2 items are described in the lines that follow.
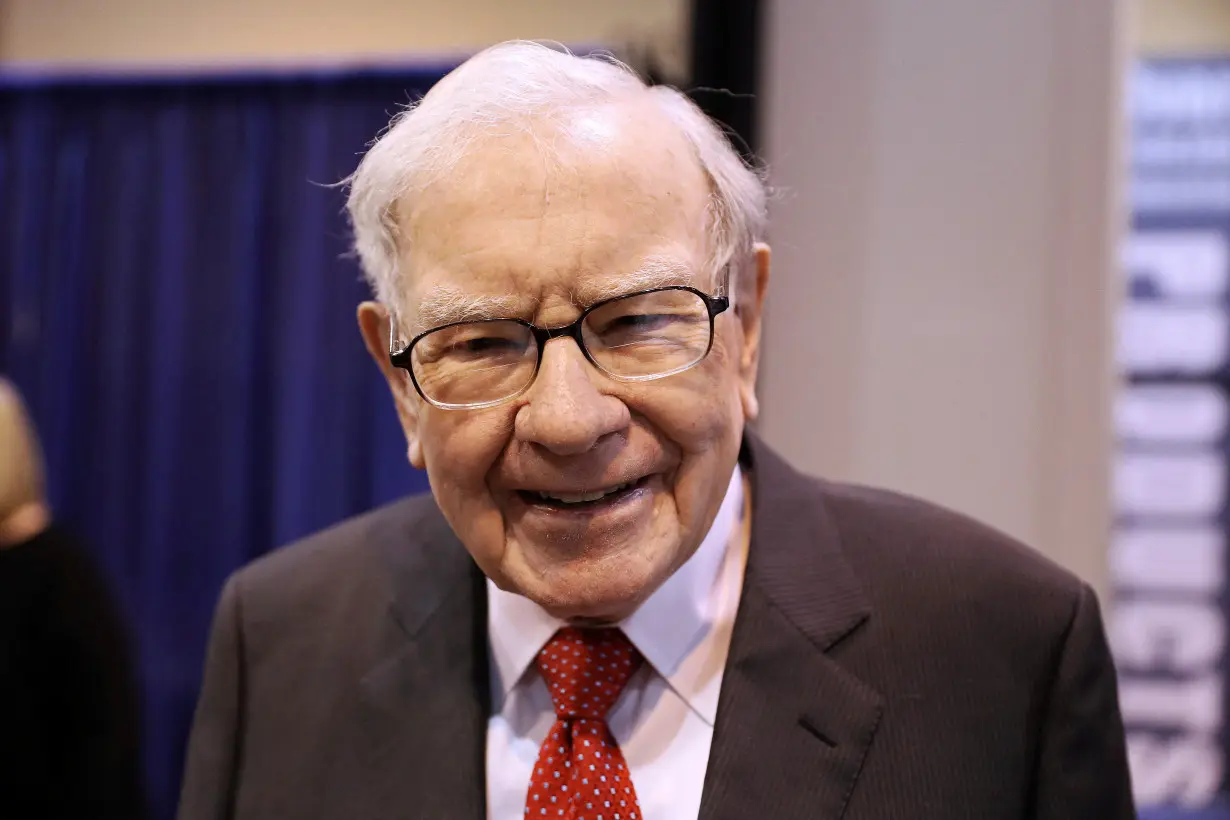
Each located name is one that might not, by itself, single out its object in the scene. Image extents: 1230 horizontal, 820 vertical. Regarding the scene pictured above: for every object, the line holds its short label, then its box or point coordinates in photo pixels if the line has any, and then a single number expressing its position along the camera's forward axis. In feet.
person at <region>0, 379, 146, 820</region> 6.78
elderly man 3.06
